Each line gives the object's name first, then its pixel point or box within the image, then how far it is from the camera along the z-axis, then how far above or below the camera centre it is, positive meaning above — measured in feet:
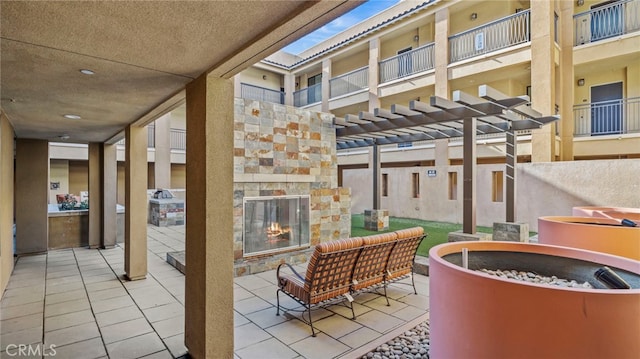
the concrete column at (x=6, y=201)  15.07 -1.01
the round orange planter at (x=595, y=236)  12.98 -2.48
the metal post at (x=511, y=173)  24.64 +0.51
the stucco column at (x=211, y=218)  9.23 -1.11
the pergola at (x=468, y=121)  19.34 +4.32
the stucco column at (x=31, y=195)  22.29 -0.95
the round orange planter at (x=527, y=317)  5.62 -2.67
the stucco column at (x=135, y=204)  17.56 -1.27
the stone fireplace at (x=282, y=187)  19.44 -0.46
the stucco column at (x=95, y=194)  25.43 -1.04
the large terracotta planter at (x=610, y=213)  17.88 -1.95
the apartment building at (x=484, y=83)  31.94 +11.94
